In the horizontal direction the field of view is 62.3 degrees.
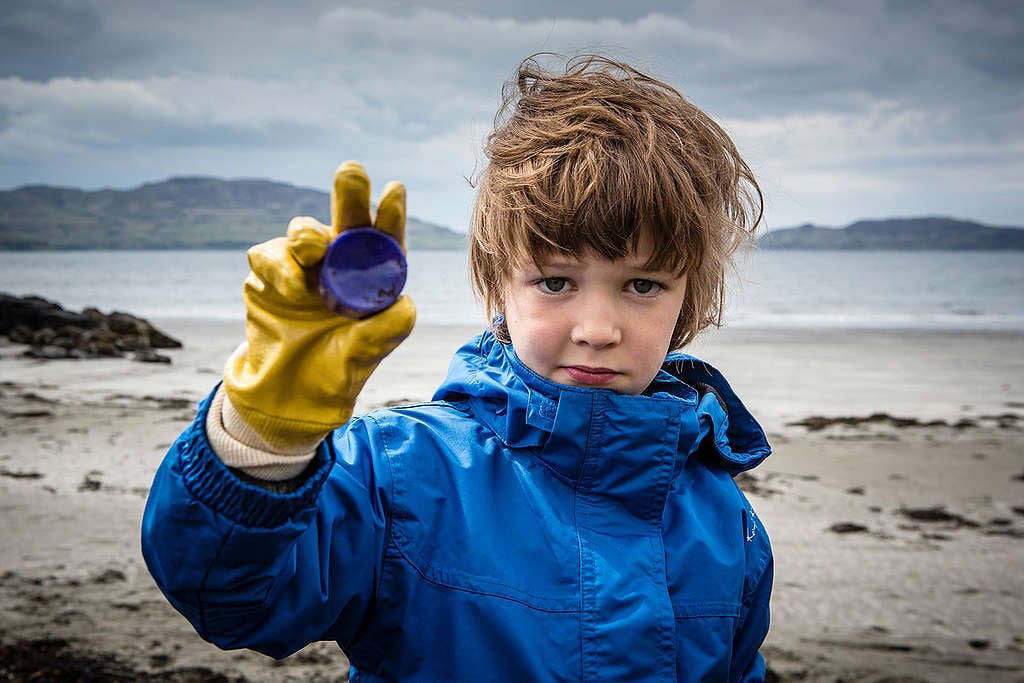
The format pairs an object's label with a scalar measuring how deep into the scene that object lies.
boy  1.22
